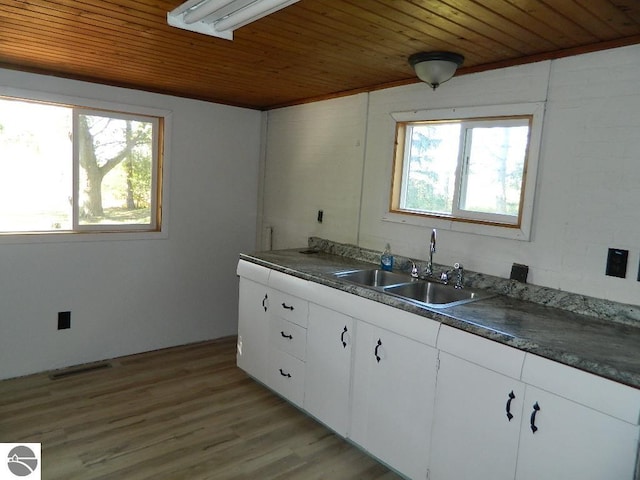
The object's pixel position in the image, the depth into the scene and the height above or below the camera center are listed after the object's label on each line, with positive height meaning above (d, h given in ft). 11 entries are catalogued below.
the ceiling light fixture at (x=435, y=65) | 7.82 +2.33
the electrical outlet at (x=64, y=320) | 11.44 -3.56
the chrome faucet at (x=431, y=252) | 9.11 -1.04
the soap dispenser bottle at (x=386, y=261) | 9.97 -1.38
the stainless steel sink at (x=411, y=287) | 8.41 -1.70
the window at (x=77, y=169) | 10.66 +0.22
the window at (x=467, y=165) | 8.26 +0.74
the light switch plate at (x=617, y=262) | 6.84 -0.75
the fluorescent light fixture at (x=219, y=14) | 5.70 +2.32
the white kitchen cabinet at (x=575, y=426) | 5.06 -2.51
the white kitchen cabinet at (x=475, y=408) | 6.03 -2.83
